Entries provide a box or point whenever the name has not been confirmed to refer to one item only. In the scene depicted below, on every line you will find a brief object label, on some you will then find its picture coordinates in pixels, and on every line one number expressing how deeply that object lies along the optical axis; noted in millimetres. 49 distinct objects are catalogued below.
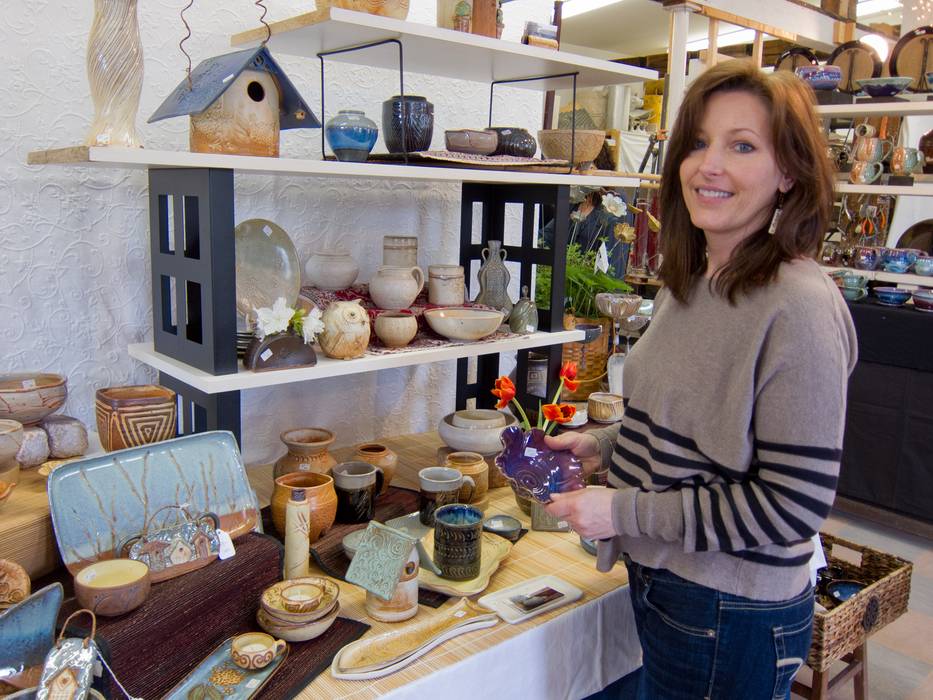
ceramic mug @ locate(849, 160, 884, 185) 3500
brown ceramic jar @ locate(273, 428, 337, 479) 1636
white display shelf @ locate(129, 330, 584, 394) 1459
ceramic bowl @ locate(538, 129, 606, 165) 2045
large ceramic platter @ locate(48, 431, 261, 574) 1215
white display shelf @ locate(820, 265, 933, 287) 3375
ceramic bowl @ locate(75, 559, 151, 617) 1087
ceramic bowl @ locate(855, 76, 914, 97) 3371
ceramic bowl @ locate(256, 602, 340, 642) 1230
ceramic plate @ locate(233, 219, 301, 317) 1700
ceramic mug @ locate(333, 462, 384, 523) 1634
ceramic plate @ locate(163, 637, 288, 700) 1112
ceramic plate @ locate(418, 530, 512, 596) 1438
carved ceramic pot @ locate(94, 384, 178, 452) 1418
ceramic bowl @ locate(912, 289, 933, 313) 3168
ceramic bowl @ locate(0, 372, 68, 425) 1384
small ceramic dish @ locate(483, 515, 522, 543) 1699
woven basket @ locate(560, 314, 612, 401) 2699
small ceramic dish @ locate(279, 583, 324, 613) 1244
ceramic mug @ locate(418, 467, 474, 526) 1661
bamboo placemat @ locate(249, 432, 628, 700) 1162
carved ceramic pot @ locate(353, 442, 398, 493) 1782
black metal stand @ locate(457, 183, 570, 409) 2078
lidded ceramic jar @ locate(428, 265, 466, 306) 1961
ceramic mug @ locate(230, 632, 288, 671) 1155
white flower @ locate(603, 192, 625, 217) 2861
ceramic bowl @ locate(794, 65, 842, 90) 3545
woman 1003
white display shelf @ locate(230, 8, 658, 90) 1526
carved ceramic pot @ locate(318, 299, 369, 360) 1626
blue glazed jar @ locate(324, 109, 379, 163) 1617
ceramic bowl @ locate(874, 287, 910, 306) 3252
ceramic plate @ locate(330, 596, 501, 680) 1186
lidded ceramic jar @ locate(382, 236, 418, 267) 2049
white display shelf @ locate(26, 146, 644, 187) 1287
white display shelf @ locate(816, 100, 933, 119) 3221
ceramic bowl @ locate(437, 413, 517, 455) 1917
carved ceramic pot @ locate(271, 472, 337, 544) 1502
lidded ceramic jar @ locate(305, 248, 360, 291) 1916
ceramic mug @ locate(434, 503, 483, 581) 1459
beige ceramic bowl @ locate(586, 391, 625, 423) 2129
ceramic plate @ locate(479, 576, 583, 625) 1361
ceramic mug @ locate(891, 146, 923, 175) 3424
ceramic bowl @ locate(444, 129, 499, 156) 1821
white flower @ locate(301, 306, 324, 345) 1577
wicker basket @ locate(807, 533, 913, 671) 1727
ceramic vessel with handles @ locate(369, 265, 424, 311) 1847
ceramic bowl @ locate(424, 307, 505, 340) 1845
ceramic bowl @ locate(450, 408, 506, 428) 1942
